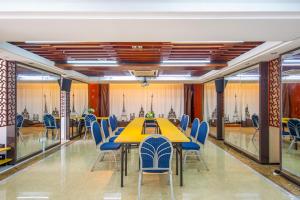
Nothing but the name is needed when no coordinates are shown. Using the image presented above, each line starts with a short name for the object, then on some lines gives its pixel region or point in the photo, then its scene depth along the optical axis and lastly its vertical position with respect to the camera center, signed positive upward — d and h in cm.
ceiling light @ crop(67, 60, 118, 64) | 610 +111
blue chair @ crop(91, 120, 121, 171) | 450 -83
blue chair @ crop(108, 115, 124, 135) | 654 -57
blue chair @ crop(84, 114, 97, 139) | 776 -52
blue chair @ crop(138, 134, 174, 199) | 322 -71
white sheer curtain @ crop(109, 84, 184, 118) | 1212 +32
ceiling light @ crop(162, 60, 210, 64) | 601 +109
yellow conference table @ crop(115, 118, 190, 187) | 367 -57
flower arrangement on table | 817 -42
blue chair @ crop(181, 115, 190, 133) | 660 -57
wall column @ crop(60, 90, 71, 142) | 812 -52
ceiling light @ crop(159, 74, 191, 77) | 962 +117
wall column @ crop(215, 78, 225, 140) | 778 -12
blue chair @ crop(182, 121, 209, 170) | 441 -77
